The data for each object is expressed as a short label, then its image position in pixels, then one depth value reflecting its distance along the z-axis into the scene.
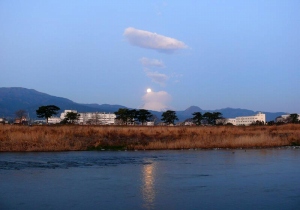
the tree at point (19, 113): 118.07
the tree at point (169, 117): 106.78
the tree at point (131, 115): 99.49
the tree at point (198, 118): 104.70
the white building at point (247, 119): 170.95
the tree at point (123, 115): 99.15
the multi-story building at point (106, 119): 189.12
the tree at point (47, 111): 89.06
